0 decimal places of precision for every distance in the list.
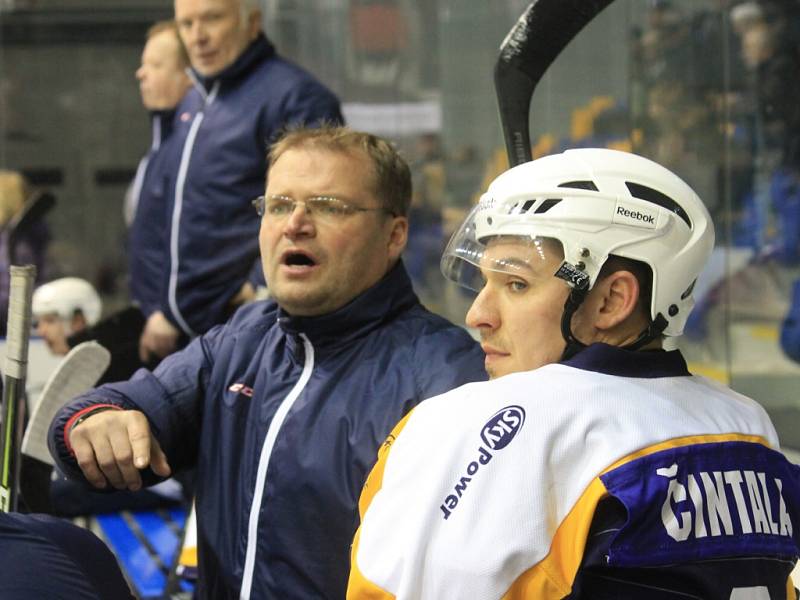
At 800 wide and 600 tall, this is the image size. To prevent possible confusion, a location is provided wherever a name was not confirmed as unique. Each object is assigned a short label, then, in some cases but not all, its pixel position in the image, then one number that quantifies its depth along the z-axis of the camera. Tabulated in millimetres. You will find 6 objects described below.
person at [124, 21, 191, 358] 8586
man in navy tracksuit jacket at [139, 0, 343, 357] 7484
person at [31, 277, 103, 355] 8695
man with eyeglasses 4379
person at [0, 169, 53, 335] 11656
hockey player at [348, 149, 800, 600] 2912
